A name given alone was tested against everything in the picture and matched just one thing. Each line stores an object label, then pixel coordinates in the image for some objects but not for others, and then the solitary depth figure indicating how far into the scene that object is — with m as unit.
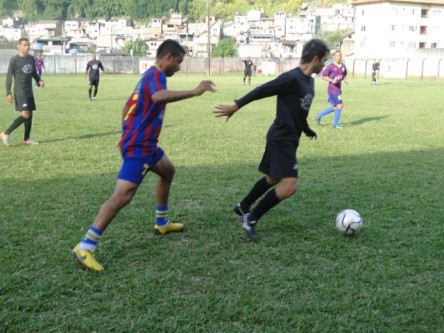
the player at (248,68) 31.27
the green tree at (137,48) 100.31
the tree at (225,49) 86.72
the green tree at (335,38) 97.65
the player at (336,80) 12.66
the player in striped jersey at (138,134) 4.14
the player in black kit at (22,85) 9.58
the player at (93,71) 20.16
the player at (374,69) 35.91
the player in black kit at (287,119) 4.60
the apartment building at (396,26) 74.31
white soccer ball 4.81
